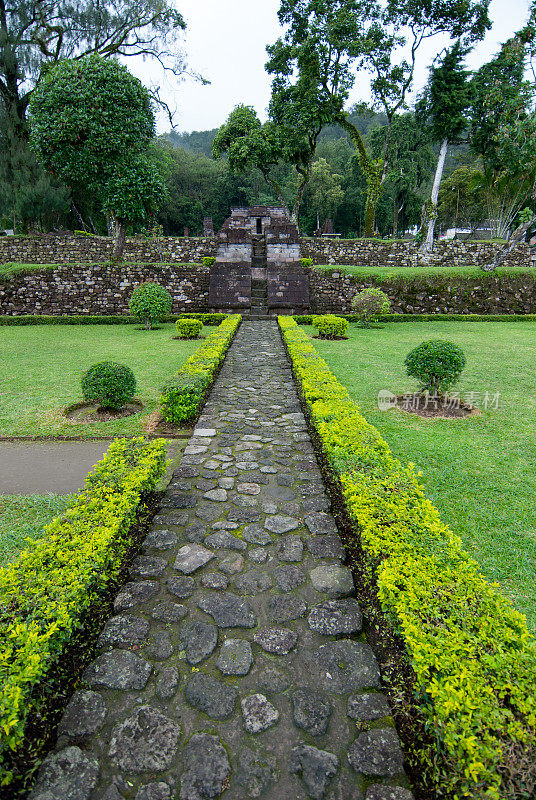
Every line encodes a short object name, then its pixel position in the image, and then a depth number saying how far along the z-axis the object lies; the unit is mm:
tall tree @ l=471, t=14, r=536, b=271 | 12203
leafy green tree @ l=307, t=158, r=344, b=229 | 39750
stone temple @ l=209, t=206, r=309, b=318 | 15048
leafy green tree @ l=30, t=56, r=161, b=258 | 14102
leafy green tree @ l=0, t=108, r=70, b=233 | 23250
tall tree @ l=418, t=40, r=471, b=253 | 23003
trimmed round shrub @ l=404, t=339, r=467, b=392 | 5777
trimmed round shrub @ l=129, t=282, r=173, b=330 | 12750
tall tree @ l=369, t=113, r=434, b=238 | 31672
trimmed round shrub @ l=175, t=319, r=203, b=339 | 11634
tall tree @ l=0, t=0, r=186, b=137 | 21562
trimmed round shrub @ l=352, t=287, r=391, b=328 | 11961
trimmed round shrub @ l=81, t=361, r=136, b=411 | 5590
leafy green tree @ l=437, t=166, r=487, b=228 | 36406
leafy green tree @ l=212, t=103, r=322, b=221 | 26000
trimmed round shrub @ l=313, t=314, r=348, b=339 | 11492
